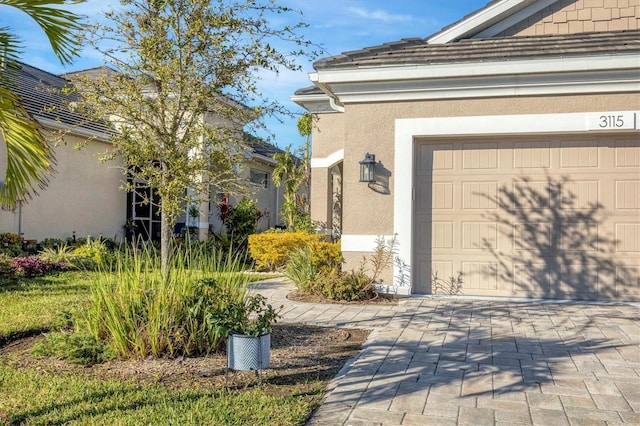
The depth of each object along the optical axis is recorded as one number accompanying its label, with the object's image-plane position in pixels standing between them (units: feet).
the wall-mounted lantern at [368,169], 30.09
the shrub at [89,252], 38.76
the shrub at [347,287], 28.58
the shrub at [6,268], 34.19
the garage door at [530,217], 28.17
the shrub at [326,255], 31.91
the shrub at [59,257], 39.29
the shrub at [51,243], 44.80
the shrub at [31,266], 35.35
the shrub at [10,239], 41.01
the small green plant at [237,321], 15.38
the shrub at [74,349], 17.22
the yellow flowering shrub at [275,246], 41.70
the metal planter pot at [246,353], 14.80
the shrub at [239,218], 54.34
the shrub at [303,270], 30.37
